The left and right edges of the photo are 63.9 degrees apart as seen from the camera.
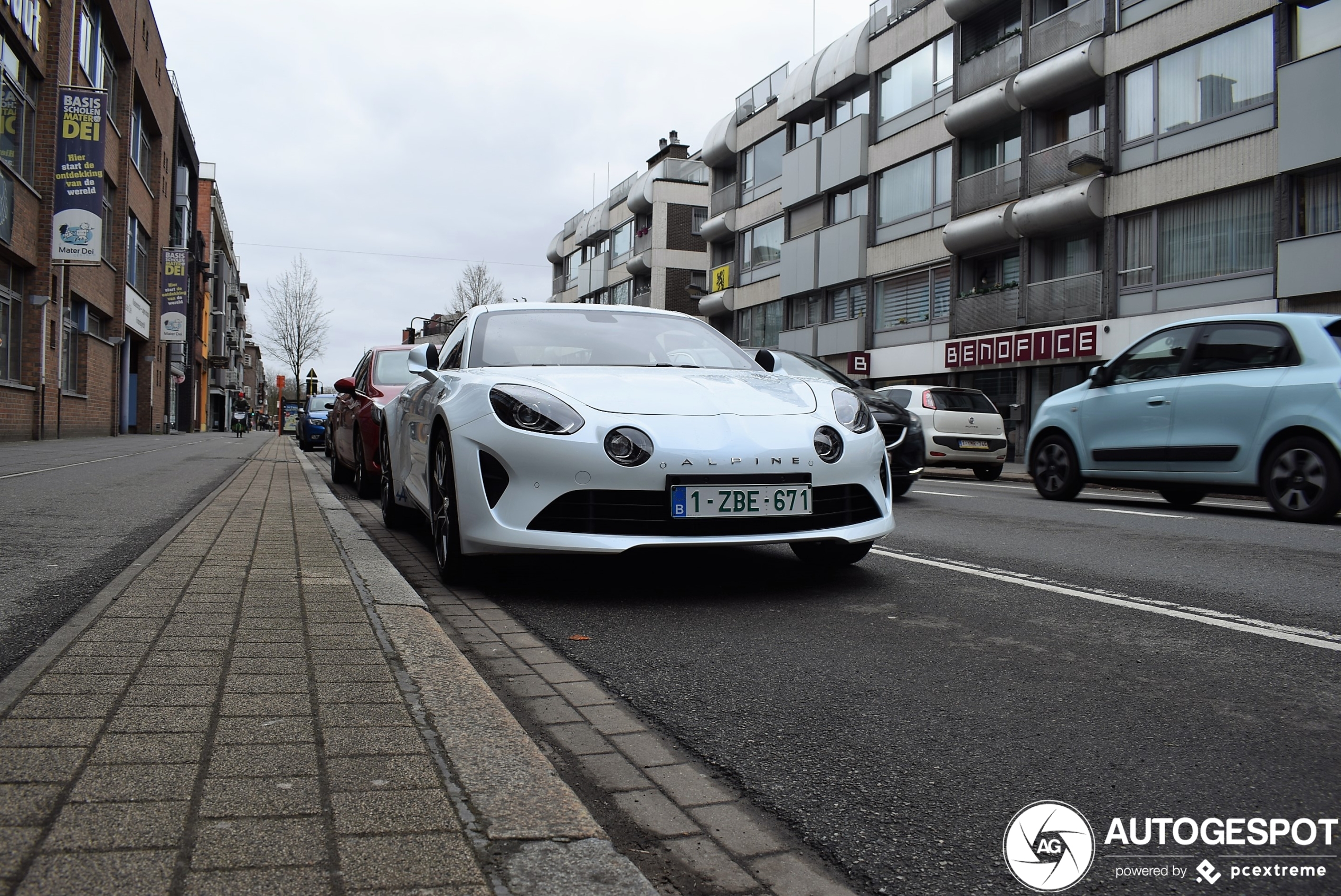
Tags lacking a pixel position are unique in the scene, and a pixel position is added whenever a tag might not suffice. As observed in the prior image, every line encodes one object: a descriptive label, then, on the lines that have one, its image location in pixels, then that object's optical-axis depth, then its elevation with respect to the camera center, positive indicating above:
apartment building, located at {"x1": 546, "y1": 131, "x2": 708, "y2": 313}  54.25 +10.58
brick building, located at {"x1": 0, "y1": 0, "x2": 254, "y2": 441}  22.33 +5.17
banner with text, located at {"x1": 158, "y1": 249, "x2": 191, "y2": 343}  41.78 +5.15
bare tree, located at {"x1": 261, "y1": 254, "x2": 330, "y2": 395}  59.97 +5.78
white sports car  4.39 -0.11
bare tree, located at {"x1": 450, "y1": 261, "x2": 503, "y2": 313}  56.69 +7.63
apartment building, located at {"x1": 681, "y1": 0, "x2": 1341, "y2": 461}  19.73 +5.96
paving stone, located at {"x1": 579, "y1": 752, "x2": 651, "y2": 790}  2.40 -0.78
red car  9.59 +0.22
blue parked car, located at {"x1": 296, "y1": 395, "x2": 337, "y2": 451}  25.97 +0.19
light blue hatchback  8.45 +0.23
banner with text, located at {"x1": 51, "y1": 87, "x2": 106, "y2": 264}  23.42 +5.51
